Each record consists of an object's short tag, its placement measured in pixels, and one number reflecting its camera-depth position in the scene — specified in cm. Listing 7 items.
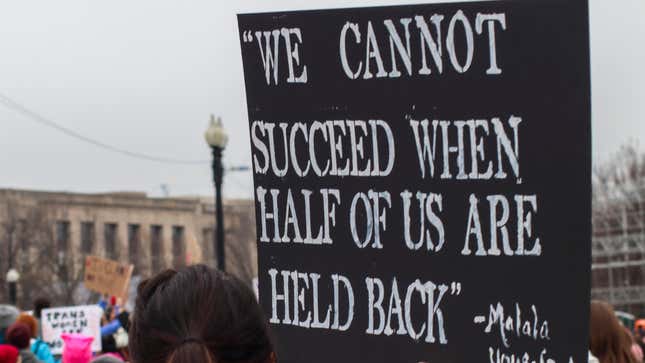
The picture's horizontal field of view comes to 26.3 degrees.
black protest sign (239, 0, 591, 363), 393
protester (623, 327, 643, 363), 600
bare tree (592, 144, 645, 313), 6125
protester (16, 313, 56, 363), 1042
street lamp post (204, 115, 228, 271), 2059
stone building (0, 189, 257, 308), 5325
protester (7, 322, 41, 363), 926
